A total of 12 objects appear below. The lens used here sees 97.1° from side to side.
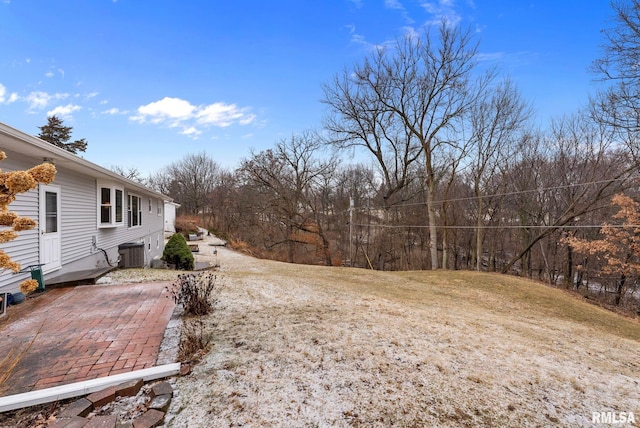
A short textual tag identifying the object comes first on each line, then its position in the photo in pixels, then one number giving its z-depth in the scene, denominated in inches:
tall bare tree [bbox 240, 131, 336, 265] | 752.3
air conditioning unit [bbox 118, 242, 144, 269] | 330.6
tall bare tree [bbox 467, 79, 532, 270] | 518.3
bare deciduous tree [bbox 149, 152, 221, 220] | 1384.1
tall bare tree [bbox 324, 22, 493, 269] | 545.6
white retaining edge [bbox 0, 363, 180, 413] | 83.4
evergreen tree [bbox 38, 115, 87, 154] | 951.0
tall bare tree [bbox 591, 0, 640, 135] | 308.7
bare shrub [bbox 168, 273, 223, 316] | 163.6
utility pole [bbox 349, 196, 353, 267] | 558.8
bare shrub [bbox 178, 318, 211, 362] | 115.6
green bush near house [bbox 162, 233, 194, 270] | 406.6
